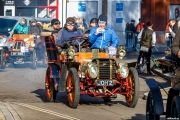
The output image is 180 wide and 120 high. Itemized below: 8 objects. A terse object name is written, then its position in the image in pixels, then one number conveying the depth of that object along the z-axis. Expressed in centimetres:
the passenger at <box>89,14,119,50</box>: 1389
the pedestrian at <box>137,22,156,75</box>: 2178
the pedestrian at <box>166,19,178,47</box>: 2209
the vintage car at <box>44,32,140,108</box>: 1281
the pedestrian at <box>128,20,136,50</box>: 3345
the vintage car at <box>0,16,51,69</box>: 2444
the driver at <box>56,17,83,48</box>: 1430
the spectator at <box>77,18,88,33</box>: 2606
